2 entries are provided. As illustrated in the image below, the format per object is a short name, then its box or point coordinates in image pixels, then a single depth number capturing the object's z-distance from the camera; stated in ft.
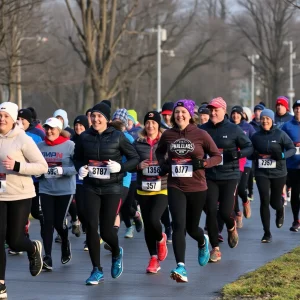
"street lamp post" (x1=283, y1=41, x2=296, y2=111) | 181.63
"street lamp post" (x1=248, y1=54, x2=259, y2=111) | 185.68
